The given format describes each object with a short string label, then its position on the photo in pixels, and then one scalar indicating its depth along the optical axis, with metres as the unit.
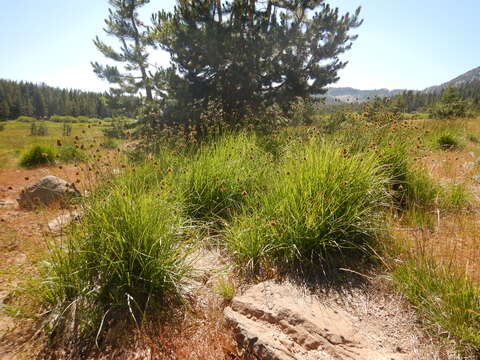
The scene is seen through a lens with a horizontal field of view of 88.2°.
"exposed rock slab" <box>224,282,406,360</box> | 1.51
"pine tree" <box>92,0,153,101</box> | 8.95
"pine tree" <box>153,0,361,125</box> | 7.02
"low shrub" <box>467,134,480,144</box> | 8.19
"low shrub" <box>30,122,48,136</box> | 25.86
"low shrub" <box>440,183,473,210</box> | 3.33
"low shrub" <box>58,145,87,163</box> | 7.84
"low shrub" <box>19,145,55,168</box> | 8.13
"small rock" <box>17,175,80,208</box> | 4.64
